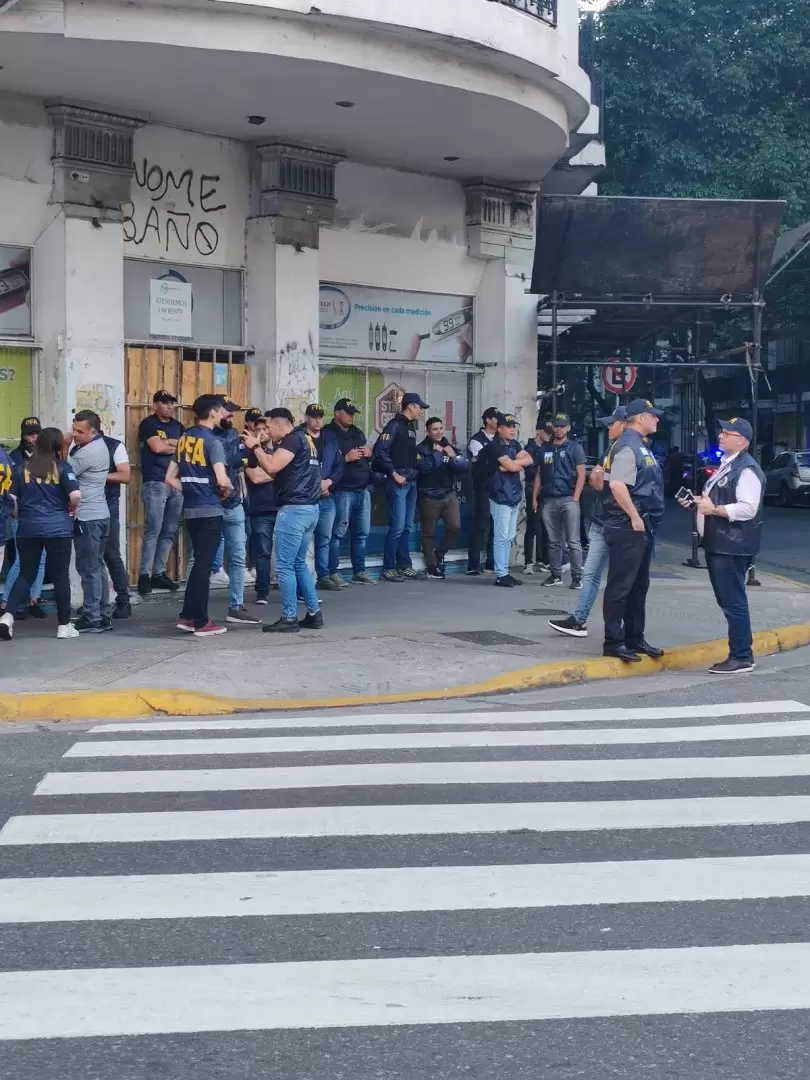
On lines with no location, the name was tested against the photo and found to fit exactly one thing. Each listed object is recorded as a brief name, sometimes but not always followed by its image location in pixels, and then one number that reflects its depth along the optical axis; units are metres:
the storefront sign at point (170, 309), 14.07
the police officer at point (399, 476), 15.29
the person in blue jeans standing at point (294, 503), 11.44
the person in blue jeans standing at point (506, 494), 15.29
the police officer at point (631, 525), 10.66
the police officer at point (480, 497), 16.06
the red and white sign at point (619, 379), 24.28
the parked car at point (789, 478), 38.28
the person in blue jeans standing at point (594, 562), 11.17
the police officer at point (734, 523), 10.48
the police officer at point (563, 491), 15.59
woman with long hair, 11.18
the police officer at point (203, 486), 11.39
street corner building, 11.72
